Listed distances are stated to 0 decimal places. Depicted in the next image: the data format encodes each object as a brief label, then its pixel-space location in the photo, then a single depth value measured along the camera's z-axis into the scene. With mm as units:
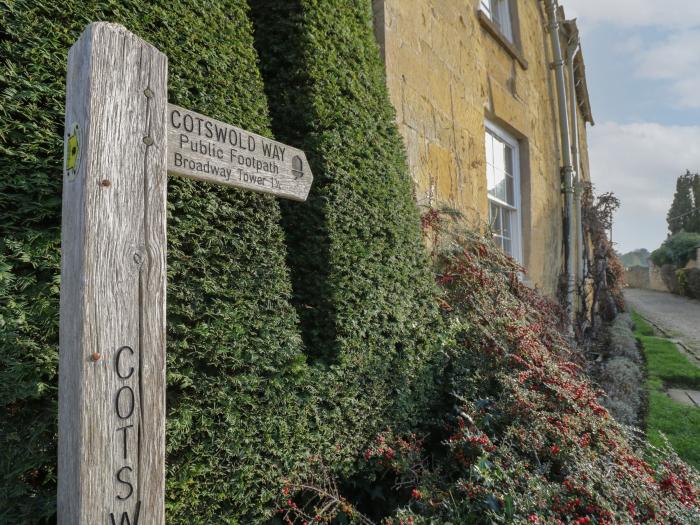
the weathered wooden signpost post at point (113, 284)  1211
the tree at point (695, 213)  30184
